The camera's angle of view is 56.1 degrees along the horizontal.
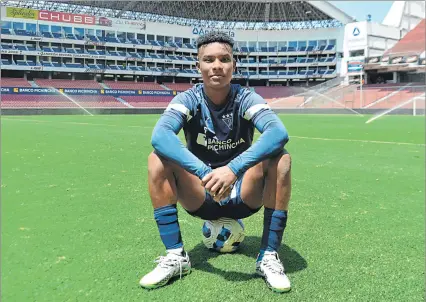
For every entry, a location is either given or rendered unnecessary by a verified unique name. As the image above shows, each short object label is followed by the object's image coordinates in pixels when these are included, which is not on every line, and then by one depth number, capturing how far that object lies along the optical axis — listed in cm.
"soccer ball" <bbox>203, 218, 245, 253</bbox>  293
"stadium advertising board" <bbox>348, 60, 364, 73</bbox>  5564
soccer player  243
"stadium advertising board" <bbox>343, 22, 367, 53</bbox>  5994
